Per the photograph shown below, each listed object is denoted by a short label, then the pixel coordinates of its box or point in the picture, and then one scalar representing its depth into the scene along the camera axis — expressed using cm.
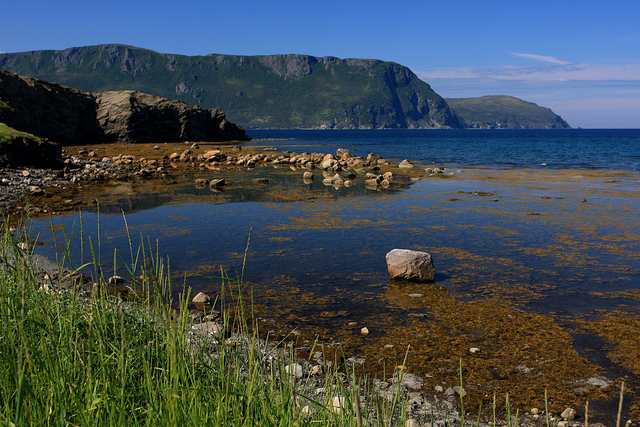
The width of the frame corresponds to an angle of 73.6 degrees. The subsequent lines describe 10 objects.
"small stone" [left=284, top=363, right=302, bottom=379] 429
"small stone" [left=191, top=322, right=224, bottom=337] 525
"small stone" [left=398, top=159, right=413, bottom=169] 2922
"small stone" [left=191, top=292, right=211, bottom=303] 625
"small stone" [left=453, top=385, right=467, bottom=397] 414
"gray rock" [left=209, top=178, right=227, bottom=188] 1930
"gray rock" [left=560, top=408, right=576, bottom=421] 375
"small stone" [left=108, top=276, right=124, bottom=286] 704
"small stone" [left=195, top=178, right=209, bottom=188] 1959
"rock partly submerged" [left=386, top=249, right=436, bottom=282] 719
